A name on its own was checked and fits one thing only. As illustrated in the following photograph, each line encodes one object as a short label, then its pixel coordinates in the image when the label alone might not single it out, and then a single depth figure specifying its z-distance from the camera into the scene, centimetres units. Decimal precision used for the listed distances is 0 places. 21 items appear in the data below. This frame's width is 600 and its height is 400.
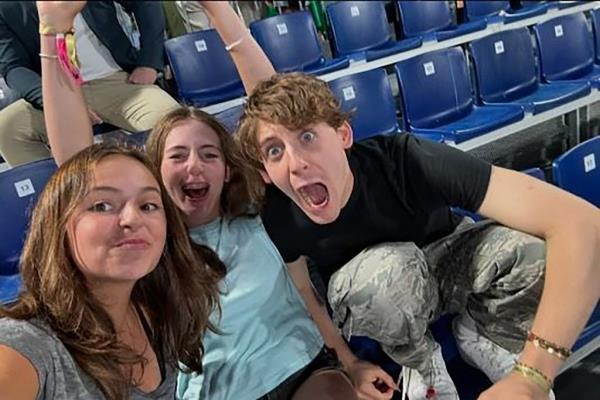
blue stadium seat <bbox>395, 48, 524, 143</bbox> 252
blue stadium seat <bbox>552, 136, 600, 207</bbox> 150
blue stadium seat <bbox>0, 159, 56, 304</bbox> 166
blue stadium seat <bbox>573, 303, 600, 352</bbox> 131
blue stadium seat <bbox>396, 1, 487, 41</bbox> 366
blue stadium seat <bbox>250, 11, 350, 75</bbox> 294
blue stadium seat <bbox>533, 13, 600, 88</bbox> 288
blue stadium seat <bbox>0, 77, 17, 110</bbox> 155
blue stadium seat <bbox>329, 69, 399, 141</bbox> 235
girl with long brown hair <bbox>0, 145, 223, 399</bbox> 82
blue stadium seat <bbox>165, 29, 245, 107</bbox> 251
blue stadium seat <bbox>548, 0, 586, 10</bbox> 359
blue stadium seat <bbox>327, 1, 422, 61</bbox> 336
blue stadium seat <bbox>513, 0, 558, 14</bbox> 367
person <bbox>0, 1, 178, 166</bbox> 101
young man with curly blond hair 96
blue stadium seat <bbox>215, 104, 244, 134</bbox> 163
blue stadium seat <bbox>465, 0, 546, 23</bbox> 384
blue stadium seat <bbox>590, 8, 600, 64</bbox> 266
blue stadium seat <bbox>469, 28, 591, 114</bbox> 277
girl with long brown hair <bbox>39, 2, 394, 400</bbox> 115
